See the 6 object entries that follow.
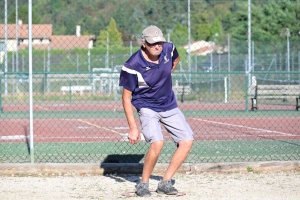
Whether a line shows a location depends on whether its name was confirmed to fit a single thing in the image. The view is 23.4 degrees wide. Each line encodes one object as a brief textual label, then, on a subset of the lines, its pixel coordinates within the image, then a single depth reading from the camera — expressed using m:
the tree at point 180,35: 40.95
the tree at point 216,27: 71.72
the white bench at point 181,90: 27.39
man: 8.39
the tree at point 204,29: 65.10
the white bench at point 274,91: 24.02
